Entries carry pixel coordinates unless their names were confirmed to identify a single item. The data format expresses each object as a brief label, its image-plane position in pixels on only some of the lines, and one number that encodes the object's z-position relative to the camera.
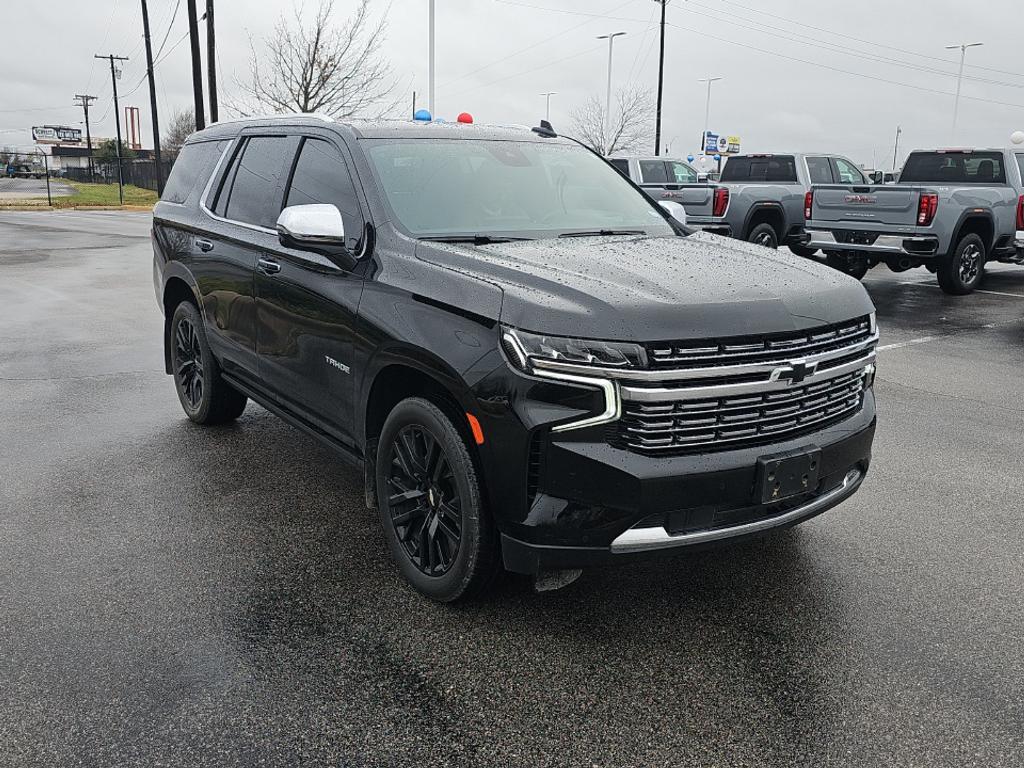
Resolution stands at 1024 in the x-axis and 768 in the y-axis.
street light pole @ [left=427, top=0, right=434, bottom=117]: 31.00
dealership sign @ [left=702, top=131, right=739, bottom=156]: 69.25
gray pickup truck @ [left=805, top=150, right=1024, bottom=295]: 12.47
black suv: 2.99
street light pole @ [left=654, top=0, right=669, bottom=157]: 39.91
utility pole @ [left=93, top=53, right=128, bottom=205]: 69.61
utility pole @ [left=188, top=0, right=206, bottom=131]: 26.92
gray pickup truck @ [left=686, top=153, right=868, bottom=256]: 16.20
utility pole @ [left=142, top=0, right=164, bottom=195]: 43.75
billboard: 132.75
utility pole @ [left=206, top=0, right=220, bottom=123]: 27.55
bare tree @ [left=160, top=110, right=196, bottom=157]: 90.12
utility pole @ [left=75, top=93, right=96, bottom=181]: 85.88
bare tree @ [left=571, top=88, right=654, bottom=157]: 61.78
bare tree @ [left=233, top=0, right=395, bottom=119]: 38.34
